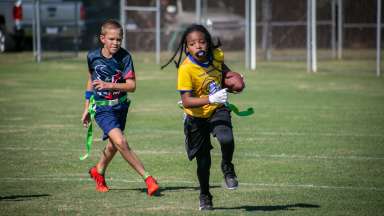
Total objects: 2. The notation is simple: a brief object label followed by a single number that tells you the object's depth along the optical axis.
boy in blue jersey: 18.41
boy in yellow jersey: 16.59
